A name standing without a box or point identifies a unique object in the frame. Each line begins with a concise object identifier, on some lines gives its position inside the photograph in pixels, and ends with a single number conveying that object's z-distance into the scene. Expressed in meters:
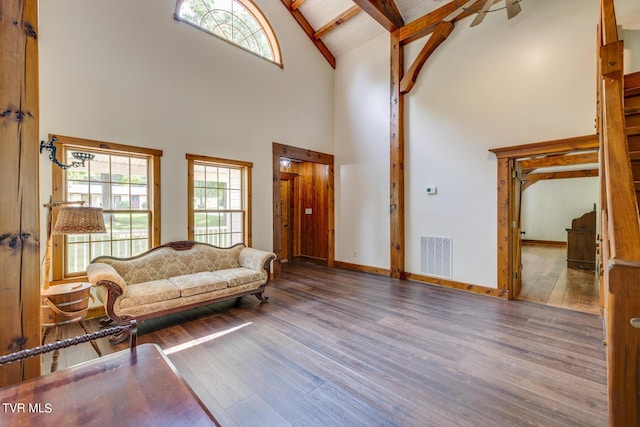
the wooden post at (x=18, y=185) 1.29
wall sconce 2.96
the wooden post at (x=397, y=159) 5.23
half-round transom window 4.31
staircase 1.99
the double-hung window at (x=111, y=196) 3.24
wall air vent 4.75
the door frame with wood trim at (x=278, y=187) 5.32
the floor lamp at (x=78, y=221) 2.39
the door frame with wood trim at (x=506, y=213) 4.07
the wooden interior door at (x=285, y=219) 7.14
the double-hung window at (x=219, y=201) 4.34
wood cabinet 6.03
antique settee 2.88
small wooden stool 2.23
